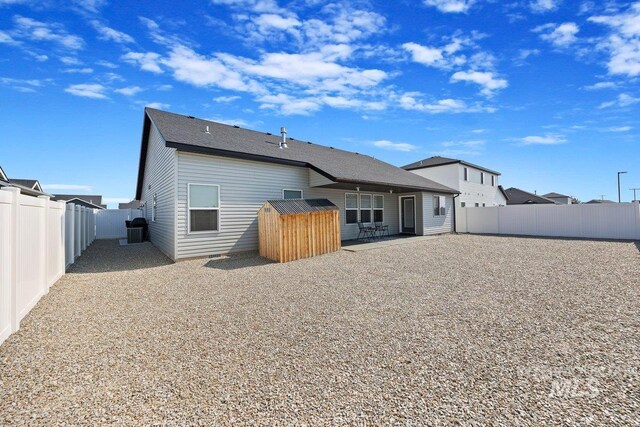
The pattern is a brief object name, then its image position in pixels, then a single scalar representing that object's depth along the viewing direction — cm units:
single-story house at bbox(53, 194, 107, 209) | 3349
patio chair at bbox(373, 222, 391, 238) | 1478
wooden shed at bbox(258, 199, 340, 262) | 885
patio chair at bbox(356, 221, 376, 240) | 1412
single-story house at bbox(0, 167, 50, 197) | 2147
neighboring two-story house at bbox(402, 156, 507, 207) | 2275
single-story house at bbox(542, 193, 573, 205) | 4368
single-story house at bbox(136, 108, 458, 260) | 885
